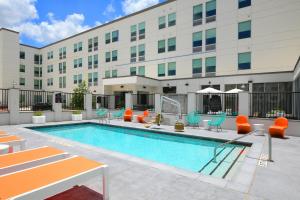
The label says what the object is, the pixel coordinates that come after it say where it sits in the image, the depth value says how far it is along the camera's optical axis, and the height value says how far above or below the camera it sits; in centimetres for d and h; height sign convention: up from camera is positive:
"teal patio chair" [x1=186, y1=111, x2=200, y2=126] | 1395 -141
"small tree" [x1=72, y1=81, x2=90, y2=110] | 2367 -19
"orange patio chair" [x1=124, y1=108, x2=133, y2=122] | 1798 -145
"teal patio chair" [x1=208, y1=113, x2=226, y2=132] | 1230 -145
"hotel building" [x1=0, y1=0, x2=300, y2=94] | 1859 +641
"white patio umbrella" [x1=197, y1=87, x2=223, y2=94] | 1564 +68
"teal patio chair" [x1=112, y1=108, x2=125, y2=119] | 1904 -150
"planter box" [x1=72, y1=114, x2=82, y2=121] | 1752 -160
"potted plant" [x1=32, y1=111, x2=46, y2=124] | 1495 -142
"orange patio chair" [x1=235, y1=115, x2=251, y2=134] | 1160 -155
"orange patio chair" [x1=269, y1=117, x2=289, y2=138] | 1024 -150
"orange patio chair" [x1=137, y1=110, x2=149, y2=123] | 1704 -163
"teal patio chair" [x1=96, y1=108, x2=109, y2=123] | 1787 -125
